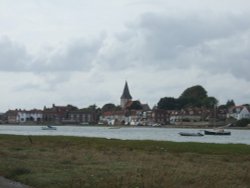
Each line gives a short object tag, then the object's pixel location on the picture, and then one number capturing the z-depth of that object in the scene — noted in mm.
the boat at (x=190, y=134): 119250
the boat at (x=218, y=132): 134938
